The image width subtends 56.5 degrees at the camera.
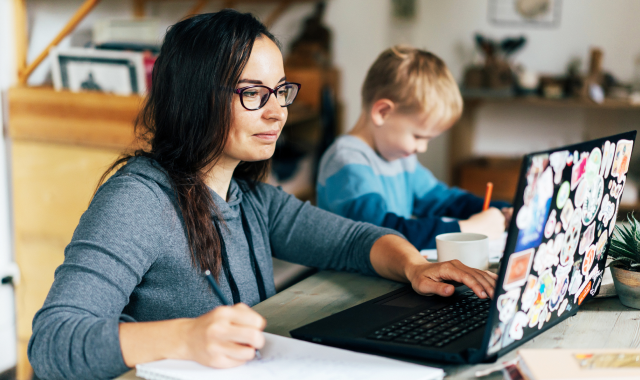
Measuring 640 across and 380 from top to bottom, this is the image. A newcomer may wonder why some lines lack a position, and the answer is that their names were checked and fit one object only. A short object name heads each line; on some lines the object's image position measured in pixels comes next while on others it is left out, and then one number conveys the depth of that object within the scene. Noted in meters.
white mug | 0.99
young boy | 1.31
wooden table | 0.74
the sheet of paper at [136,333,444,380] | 0.62
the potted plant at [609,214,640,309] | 0.87
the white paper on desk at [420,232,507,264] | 1.14
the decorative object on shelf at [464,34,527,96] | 3.12
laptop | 0.59
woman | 0.66
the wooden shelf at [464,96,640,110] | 2.92
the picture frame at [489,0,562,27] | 3.29
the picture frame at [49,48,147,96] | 2.01
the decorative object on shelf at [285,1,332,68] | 2.66
